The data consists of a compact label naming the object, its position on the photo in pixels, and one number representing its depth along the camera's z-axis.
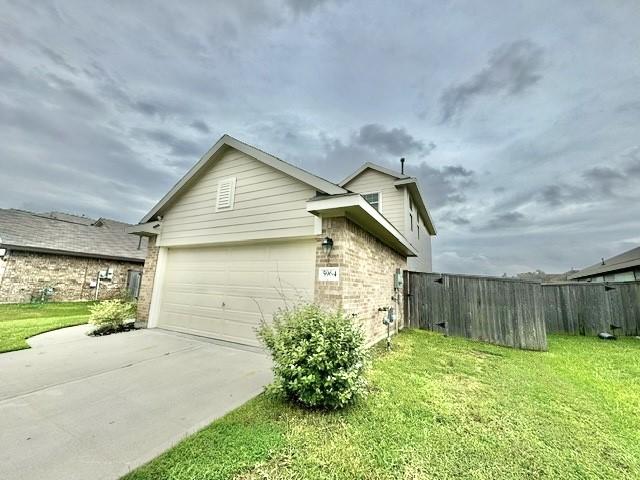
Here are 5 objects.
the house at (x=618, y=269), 12.33
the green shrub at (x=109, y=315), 6.62
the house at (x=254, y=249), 5.04
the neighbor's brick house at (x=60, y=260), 12.10
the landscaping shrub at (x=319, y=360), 2.93
